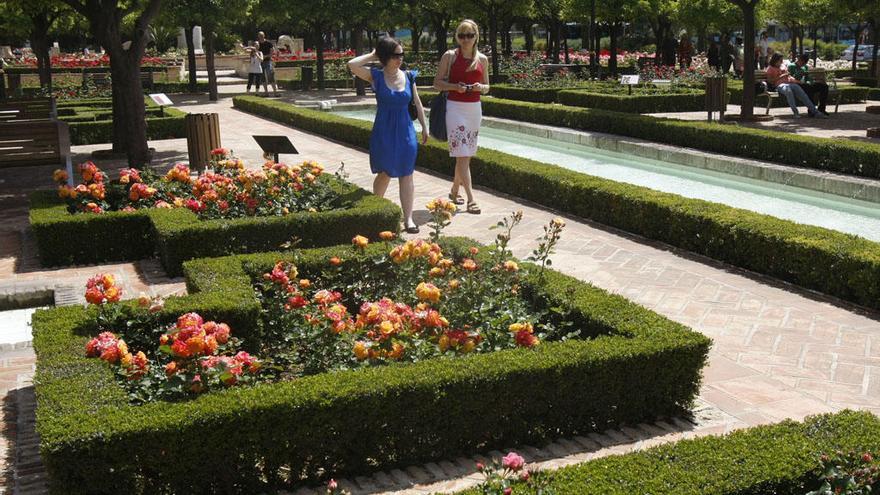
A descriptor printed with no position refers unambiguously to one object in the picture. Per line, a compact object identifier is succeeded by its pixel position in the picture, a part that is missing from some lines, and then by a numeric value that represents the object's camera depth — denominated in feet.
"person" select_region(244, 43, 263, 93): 87.92
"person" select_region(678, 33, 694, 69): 98.45
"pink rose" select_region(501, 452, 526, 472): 9.20
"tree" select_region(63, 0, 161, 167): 43.32
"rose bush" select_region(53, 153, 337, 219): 27.09
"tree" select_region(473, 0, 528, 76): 93.30
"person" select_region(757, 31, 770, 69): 87.97
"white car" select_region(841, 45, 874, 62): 145.07
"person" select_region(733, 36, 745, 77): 88.81
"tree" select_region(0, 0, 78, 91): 79.20
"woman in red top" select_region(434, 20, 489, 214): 30.58
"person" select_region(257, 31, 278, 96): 90.68
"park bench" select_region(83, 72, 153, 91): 87.65
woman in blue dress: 27.55
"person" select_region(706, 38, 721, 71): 88.84
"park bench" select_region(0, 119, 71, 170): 33.47
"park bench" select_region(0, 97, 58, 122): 44.68
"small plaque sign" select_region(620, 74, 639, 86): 62.28
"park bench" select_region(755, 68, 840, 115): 62.95
